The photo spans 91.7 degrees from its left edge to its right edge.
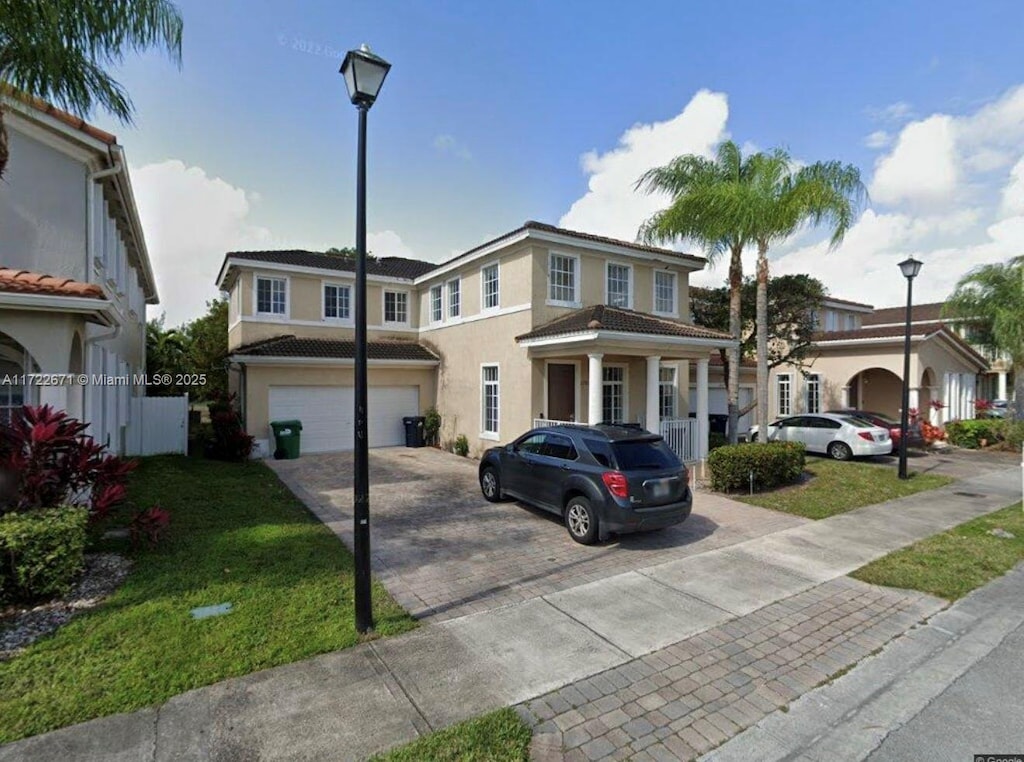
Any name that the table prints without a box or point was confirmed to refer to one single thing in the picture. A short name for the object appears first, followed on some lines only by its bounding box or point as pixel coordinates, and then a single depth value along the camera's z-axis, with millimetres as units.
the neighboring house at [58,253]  6395
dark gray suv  6883
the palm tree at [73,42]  5441
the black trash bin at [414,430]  17578
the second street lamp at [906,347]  11734
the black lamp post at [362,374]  4539
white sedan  14820
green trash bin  14969
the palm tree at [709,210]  11938
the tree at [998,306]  18016
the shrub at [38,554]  4789
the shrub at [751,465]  10742
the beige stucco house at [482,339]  13102
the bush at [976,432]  18530
